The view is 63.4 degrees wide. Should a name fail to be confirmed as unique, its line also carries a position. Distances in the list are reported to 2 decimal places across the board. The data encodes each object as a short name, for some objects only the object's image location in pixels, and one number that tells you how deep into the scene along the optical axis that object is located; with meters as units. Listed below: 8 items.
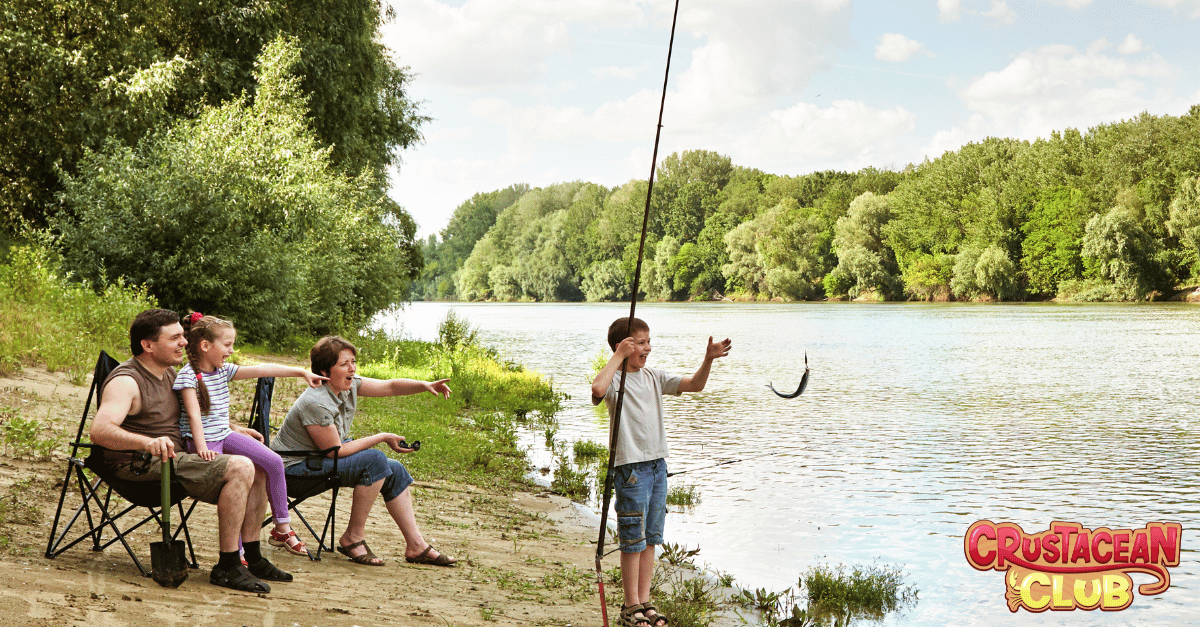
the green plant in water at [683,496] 9.77
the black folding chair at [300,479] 5.36
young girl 4.63
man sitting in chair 4.44
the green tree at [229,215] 18.44
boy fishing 4.74
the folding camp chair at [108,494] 4.39
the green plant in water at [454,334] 23.53
